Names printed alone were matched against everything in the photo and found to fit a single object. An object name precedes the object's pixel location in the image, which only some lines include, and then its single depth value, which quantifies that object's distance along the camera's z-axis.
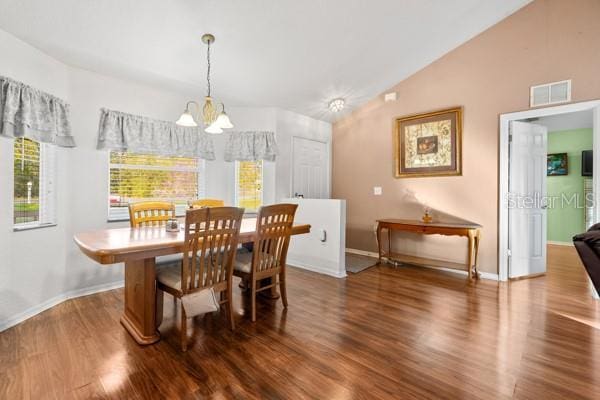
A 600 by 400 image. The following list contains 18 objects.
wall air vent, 3.17
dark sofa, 1.40
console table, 3.55
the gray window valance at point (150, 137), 3.12
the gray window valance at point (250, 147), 4.19
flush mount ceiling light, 4.62
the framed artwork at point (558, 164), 5.55
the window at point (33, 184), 2.48
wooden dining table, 1.72
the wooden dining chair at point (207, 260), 1.93
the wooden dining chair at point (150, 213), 2.71
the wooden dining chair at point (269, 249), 2.38
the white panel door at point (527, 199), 3.56
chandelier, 2.43
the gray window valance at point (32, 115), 2.24
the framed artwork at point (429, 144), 3.97
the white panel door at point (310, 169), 4.76
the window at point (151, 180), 3.32
